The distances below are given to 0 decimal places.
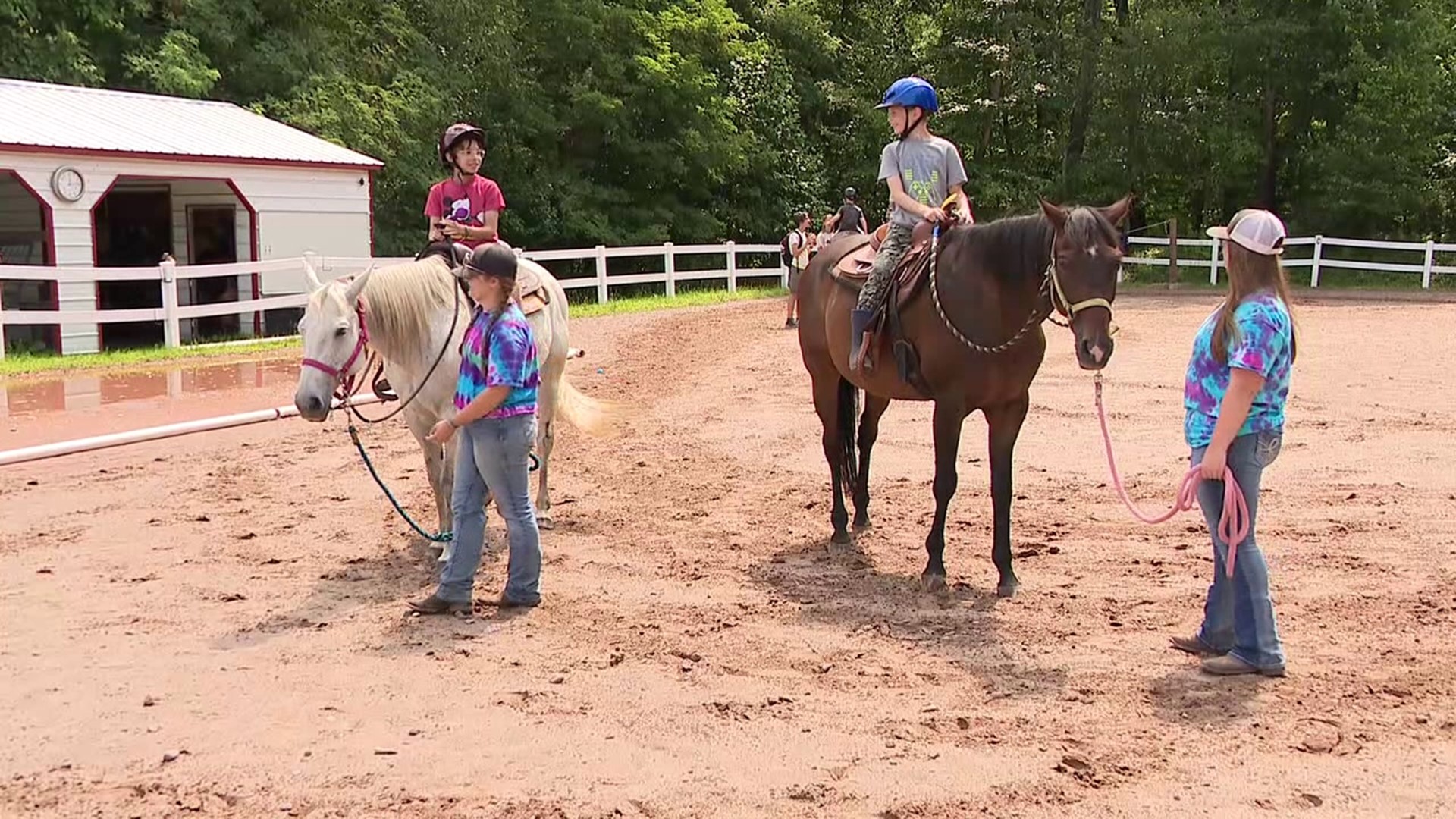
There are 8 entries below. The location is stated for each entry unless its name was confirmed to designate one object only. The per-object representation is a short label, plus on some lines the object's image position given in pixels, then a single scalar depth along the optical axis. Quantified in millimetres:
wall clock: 15906
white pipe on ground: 8859
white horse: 5965
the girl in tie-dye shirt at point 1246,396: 4371
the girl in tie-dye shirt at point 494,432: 5398
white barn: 16172
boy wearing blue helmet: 6422
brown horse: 5340
